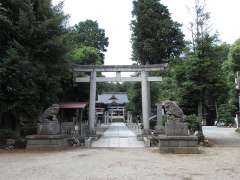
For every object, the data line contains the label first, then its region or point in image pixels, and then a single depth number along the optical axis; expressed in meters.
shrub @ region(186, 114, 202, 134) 17.53
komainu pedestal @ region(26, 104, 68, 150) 14.59
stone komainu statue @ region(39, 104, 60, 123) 14.92
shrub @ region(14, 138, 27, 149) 15.17
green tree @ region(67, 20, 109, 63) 48.29
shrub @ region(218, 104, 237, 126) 41.14
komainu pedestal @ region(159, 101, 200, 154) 13.54
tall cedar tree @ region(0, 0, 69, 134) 14.86
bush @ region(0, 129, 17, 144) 15.53
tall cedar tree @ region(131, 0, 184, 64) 38.97
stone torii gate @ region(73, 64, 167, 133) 22.39
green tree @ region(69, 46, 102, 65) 28.54
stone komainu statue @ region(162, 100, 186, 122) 14.17
